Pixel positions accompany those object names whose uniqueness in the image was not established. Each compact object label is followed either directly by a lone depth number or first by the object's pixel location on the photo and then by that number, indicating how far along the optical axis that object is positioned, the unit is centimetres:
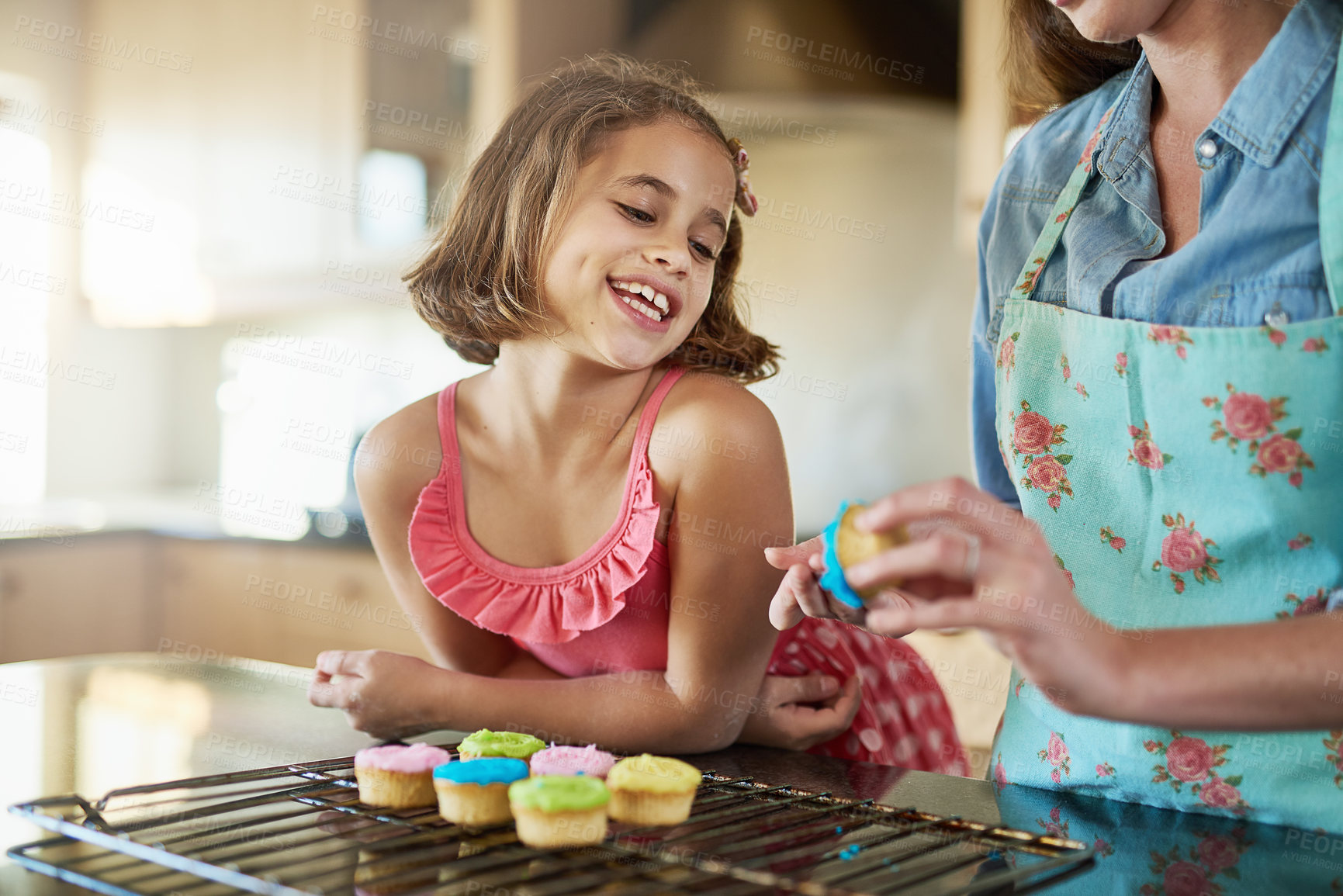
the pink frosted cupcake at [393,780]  78
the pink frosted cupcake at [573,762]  80
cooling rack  62
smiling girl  105
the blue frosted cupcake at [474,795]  74
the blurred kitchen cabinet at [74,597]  335
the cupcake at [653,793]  74
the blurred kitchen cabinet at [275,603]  319
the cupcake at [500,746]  85
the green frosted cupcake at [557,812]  69
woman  68
